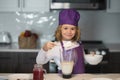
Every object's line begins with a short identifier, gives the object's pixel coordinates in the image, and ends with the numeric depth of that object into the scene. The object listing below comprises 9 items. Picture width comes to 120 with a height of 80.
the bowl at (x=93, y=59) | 2.07
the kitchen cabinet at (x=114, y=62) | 3.50
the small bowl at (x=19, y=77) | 1.97
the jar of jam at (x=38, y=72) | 1.79
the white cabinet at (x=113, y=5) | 3.73
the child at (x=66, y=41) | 2.15
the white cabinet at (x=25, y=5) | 3.67
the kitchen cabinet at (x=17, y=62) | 3.48
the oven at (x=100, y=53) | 3.42
